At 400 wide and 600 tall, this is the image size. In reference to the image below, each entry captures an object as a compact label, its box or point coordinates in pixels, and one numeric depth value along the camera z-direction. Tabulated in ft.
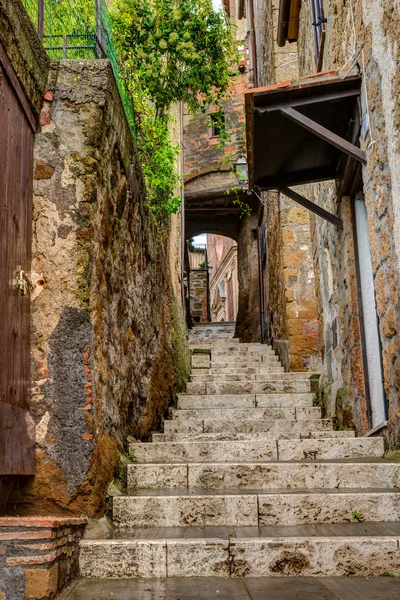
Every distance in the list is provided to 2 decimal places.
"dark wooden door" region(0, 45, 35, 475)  8.13
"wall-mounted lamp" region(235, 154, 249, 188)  32.04
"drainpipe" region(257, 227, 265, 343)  36.72
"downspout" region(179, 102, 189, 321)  30.22
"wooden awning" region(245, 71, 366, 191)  12.84
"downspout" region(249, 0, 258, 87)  38.27
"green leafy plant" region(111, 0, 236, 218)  18.34
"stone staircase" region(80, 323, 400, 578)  8.24
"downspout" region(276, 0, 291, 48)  22.52
